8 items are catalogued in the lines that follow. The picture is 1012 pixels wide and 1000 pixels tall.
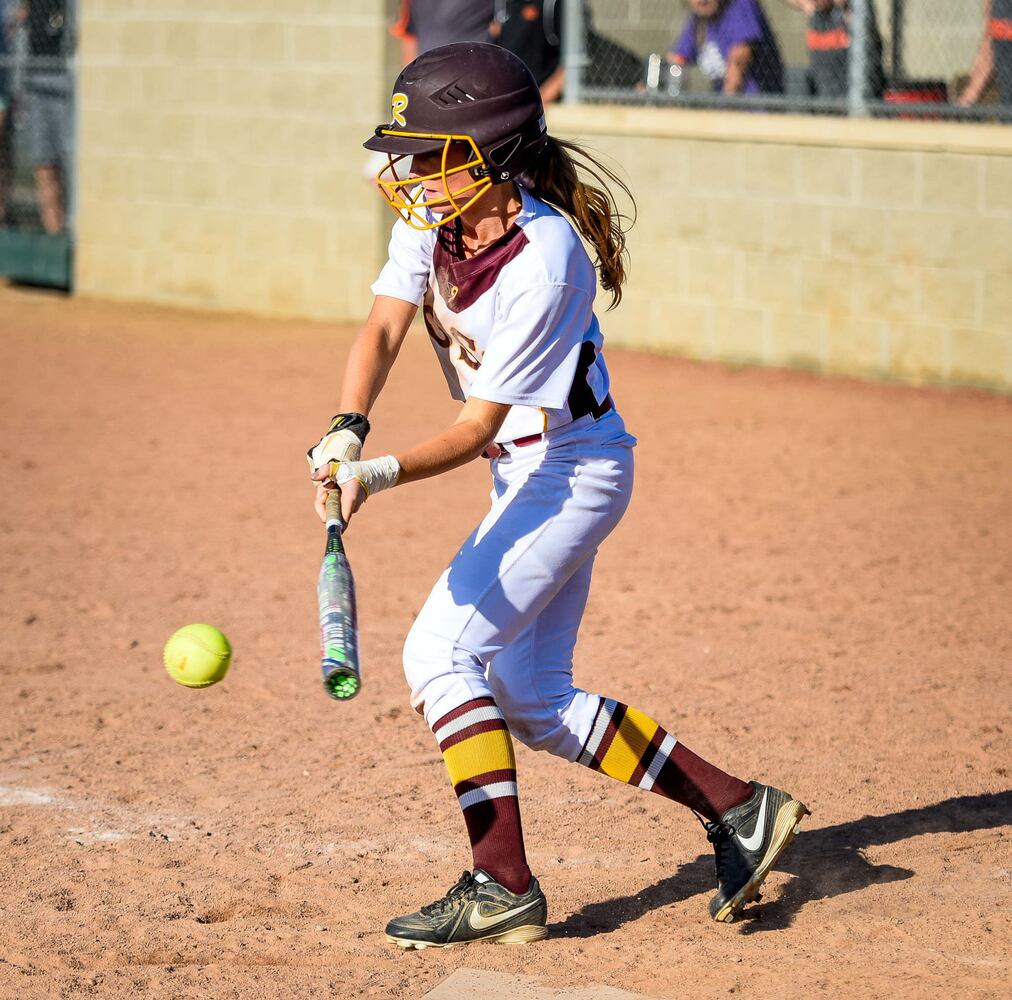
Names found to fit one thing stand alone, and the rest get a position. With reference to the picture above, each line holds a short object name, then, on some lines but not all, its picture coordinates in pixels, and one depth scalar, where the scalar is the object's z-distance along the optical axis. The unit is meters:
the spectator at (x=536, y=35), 22.33
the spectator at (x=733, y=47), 21.50
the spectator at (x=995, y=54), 19.75
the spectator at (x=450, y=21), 19.36
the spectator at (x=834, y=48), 20.73
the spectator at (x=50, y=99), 26.92
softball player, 6.45
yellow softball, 7.47
